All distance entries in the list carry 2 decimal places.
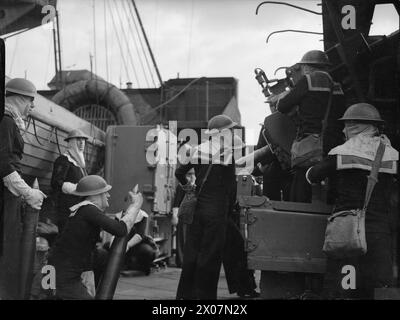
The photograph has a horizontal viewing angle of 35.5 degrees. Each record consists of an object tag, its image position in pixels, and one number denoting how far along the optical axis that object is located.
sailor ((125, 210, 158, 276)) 7.16
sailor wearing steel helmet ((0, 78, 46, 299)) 4.34
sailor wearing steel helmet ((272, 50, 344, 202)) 4.71
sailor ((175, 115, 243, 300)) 4.84
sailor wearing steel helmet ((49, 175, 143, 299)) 4.09
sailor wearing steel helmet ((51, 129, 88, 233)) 5.73
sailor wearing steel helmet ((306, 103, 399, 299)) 4.09
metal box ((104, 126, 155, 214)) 8.38
